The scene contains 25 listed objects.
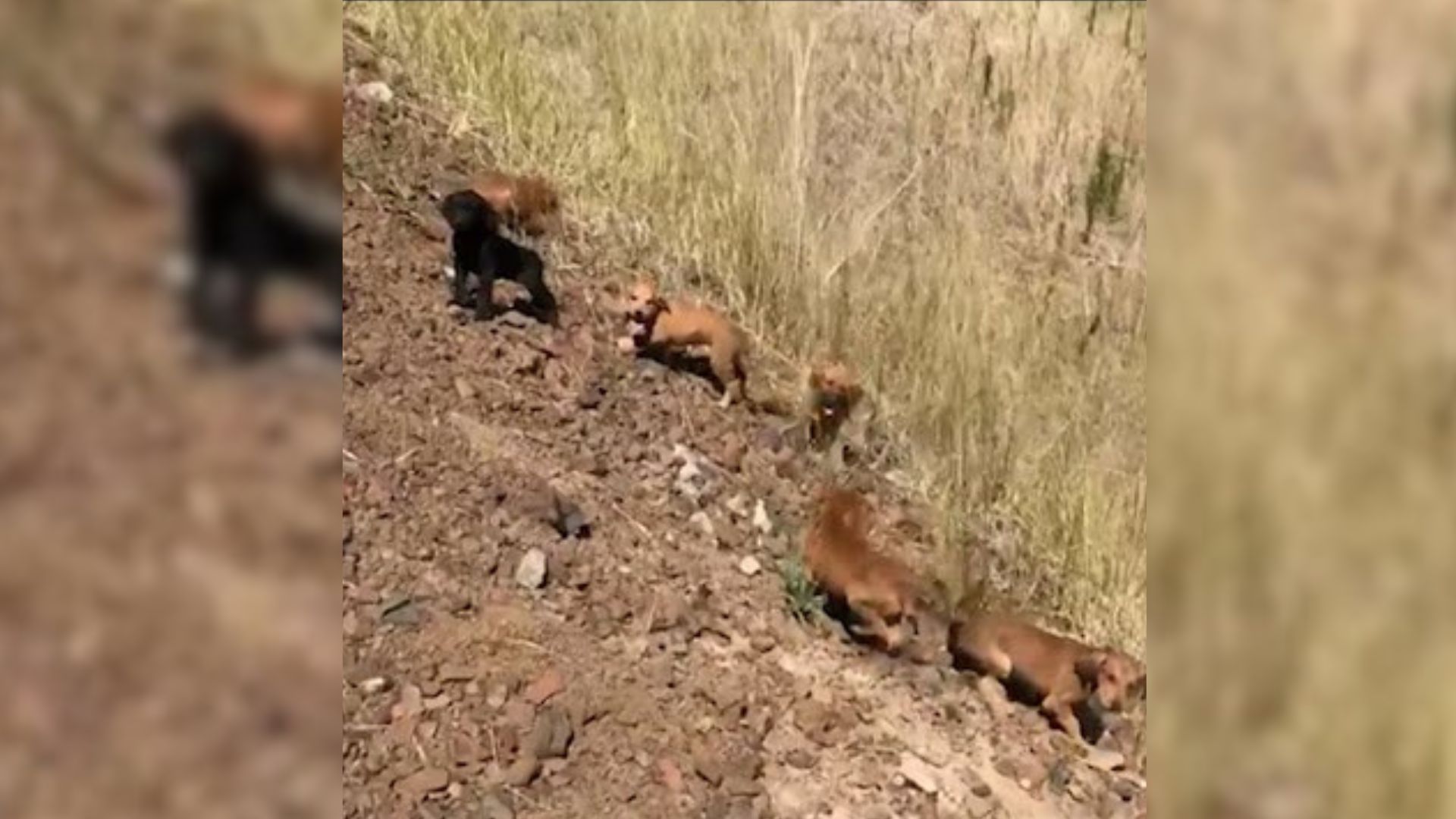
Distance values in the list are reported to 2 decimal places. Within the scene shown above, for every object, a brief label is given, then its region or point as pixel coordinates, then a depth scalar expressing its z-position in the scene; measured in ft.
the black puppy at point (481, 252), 6.23
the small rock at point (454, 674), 5.23
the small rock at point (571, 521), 5.81
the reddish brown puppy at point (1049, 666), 5.76
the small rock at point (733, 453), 6.45
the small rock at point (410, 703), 5.10
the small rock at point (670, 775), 5.18
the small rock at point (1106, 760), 5.72
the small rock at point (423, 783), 4.91
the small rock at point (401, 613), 5.26
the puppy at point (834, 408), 6.63
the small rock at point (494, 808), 4.94
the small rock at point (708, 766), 5.24
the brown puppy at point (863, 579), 5.96
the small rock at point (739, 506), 6.32
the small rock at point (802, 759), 5.40
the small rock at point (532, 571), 5.60
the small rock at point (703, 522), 6.15
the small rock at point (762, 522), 6.34
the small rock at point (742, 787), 5.23
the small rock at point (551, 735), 5.14
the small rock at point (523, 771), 5.04
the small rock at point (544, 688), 5.25
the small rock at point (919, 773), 5.55
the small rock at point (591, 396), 6.38
